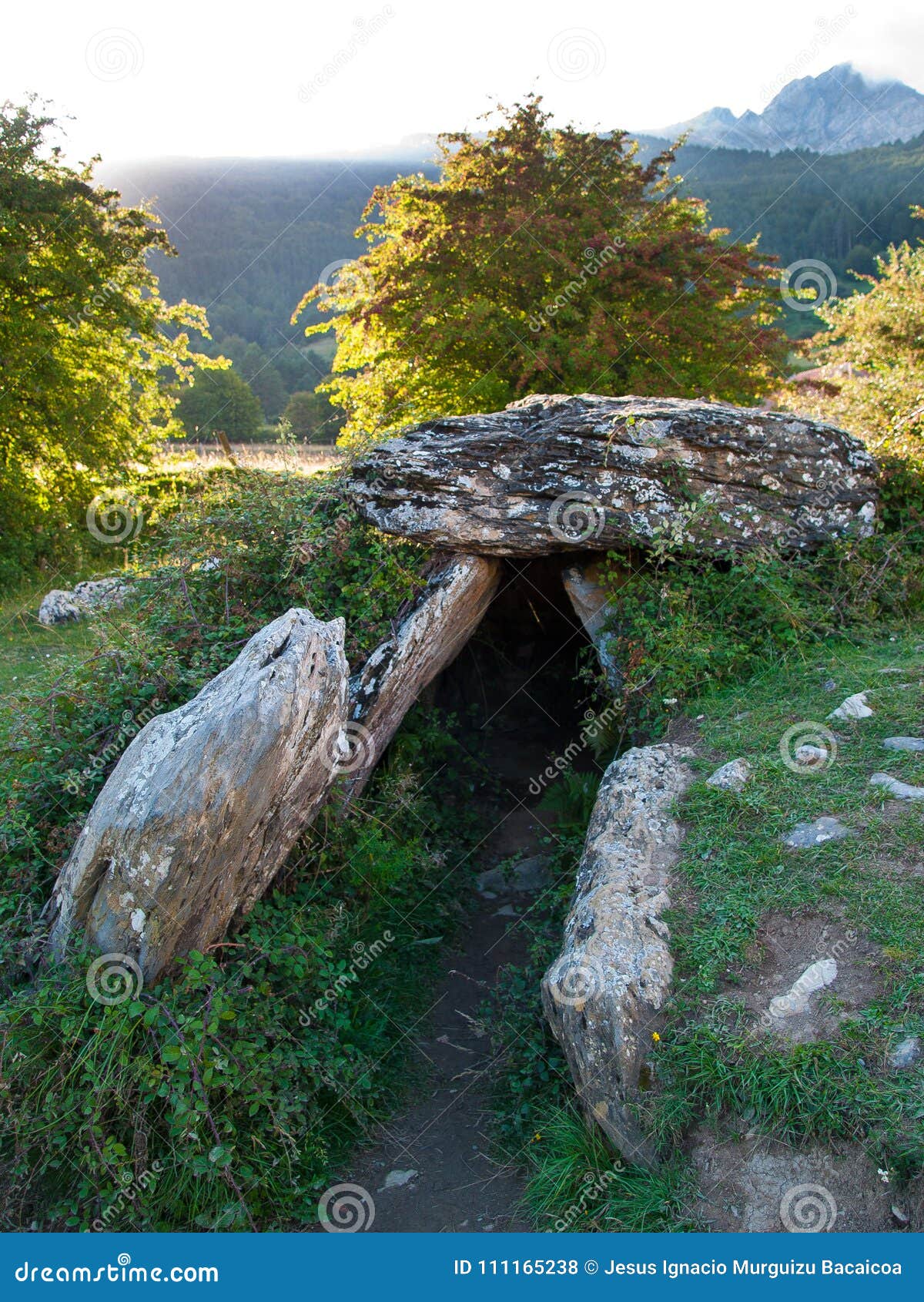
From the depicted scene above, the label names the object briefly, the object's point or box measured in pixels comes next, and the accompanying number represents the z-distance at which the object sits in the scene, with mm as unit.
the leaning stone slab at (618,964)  3910
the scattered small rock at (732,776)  5227
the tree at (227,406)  26562
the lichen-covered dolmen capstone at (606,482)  6980
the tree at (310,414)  28625
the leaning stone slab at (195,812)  4211
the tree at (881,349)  9791
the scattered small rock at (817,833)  4672
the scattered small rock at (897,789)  4844
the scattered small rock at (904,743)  5254
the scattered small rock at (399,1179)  4418
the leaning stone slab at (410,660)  6293
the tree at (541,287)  11930
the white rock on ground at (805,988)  3811
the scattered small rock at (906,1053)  3473
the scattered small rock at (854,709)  5698
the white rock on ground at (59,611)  10367
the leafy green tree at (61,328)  12375
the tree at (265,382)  40844
